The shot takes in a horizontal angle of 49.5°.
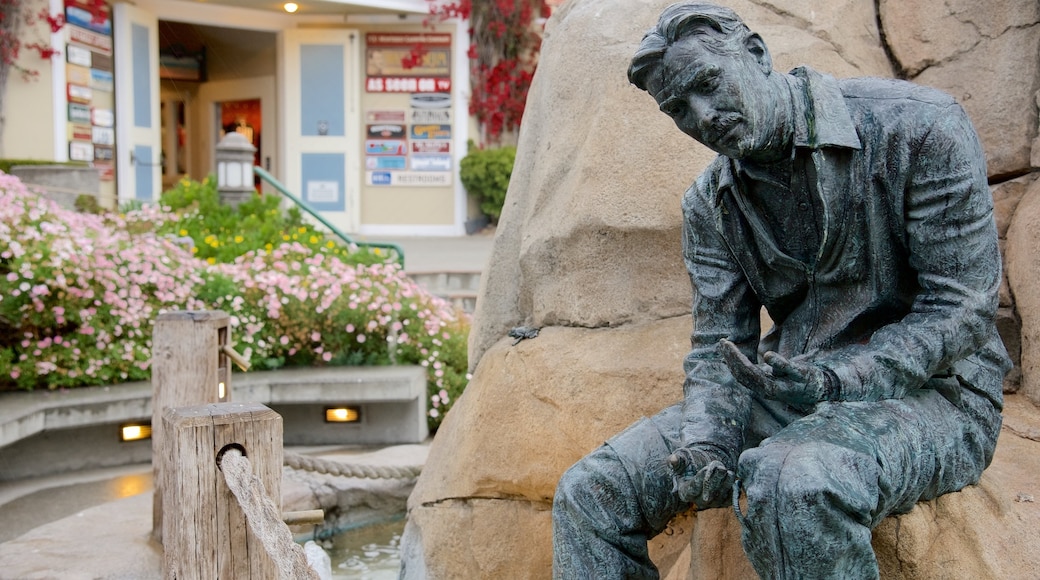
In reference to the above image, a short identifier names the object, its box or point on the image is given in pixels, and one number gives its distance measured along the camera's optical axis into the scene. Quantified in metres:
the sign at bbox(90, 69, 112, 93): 13.48
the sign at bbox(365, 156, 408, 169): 16.30
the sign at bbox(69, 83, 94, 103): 13.12
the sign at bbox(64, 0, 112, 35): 13.04
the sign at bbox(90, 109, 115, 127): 13.52
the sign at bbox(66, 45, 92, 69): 12.98
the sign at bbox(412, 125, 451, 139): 16.34
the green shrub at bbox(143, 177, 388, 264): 9.36
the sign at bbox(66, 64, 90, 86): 13.05
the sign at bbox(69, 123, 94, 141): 13.16
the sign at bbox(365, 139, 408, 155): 16.27
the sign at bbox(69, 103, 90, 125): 13.12
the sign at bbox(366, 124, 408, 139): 16.25
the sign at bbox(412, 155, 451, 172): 16.36
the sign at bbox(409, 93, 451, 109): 16.31
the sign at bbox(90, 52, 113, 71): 13.45
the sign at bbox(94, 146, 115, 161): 13.62
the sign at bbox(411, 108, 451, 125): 16.31
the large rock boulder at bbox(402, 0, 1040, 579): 3.98
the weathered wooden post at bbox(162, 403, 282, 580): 2.98
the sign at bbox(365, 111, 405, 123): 16.23
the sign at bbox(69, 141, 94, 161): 13.15
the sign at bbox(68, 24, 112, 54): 13.07
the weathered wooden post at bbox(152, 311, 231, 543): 5.03
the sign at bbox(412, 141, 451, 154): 16.36
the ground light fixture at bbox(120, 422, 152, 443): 6.75
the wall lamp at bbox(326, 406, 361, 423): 7.40
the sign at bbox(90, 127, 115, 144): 13.62
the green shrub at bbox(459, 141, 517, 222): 15.81
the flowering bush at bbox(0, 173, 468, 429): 6.77
